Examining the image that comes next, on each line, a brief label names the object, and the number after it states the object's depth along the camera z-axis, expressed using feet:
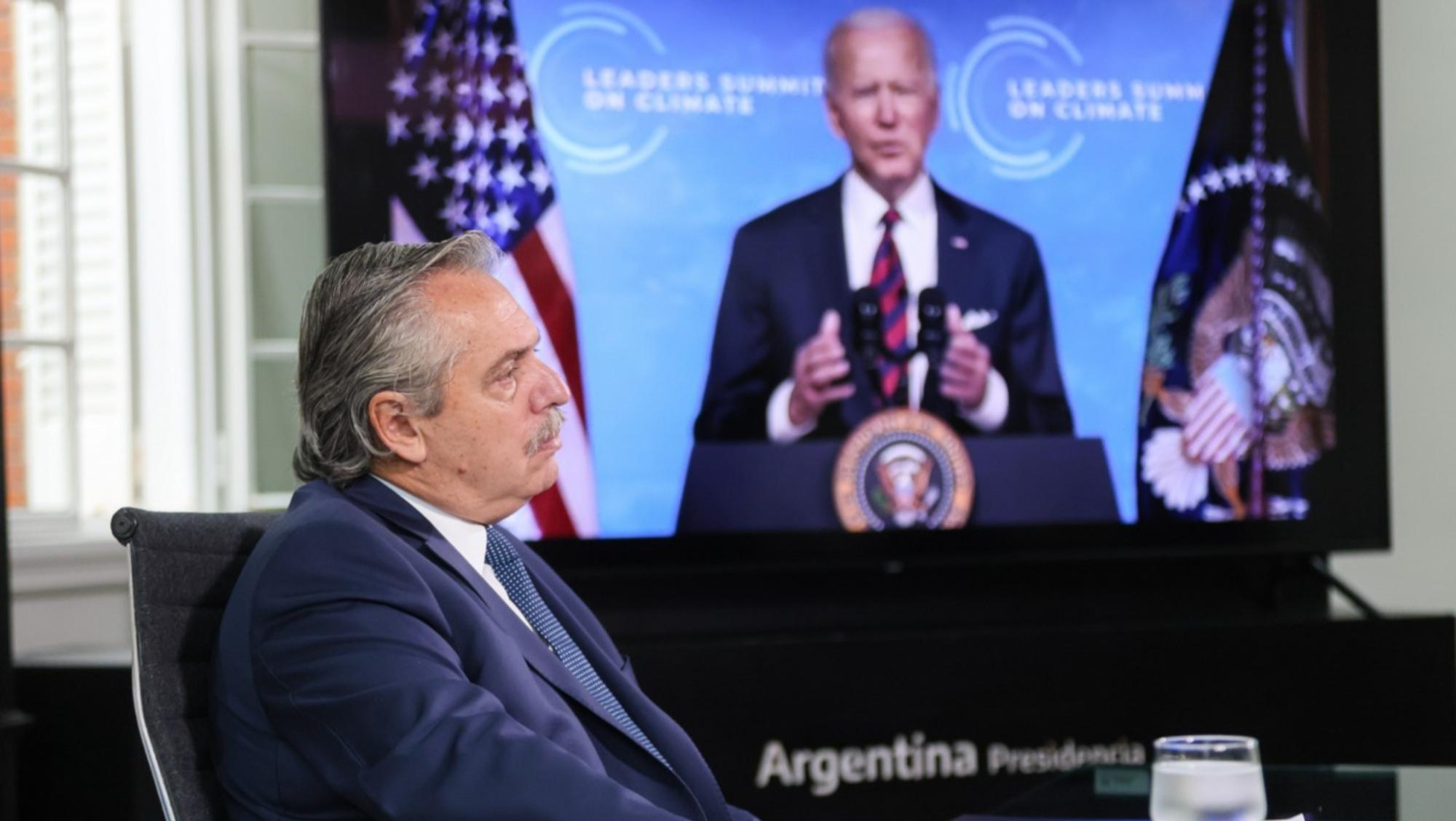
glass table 17.23
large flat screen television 21.72
